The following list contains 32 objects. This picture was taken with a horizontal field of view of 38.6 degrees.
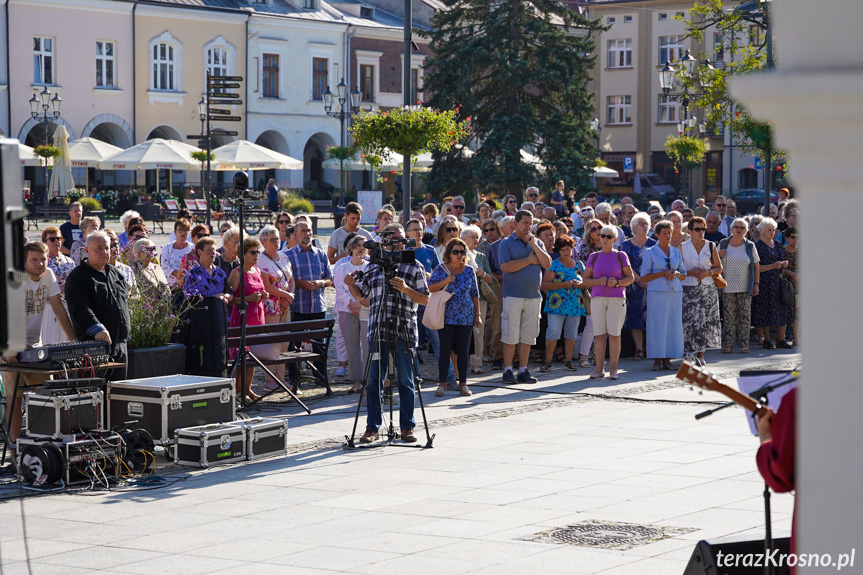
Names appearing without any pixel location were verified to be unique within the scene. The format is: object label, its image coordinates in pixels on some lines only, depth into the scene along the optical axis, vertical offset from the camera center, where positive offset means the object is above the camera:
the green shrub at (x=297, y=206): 44.62 +1.50
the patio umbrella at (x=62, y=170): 41.69 +2.67
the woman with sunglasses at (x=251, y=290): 12.63 -0.43
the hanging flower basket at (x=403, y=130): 17.62 +1.69
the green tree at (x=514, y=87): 41.56 +5.45
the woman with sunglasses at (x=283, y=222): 15.85 +0.33
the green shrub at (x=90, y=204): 40.84 +1.46
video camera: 10.42 -0.08
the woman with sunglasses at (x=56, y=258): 12.54 -0.10
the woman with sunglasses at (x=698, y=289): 15.41 -0.54
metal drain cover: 7.36 -1.76
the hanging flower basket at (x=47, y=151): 41.44 +3.27
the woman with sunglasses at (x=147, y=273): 11.41 -0.24
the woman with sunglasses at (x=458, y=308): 12.77 -0.64
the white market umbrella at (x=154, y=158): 39.41 +2.91
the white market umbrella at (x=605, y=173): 55.17 +3.42
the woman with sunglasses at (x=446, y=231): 13.83 +0.18
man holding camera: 10.51 -0.64
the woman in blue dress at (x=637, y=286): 15.47 -0.49
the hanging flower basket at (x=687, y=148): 40.00 +3.23
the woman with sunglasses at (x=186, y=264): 11.83 -0.16
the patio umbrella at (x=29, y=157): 38.36 +3.02
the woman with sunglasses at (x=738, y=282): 16.73 -0.50
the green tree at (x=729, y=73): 20.77 +3.04
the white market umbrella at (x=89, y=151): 42.81 +3.41
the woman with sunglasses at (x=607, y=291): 14.34 -0.52
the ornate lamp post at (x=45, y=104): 43.47 +5.35
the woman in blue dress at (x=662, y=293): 15.05 -0.57
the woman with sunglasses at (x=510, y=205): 20.20 +0.68
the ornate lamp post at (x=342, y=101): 36.42 +4.57
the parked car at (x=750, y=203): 54.72 +1.93
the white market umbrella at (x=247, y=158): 39.56 +2.93
